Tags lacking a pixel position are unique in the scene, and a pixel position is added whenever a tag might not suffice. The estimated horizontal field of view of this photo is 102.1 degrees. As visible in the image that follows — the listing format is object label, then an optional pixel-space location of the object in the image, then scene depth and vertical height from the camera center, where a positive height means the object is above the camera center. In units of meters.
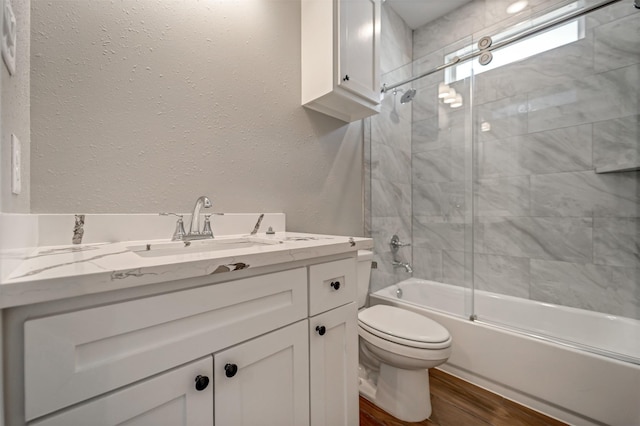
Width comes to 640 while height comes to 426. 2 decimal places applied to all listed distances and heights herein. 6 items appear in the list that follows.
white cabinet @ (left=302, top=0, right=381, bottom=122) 1.28 +0.83
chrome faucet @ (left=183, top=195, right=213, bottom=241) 0.96 -0.04
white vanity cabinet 0.40 -0.29
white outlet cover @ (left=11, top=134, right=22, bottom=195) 0.57 +0.11
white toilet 1.16 -0.66
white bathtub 1.12 -0.73
